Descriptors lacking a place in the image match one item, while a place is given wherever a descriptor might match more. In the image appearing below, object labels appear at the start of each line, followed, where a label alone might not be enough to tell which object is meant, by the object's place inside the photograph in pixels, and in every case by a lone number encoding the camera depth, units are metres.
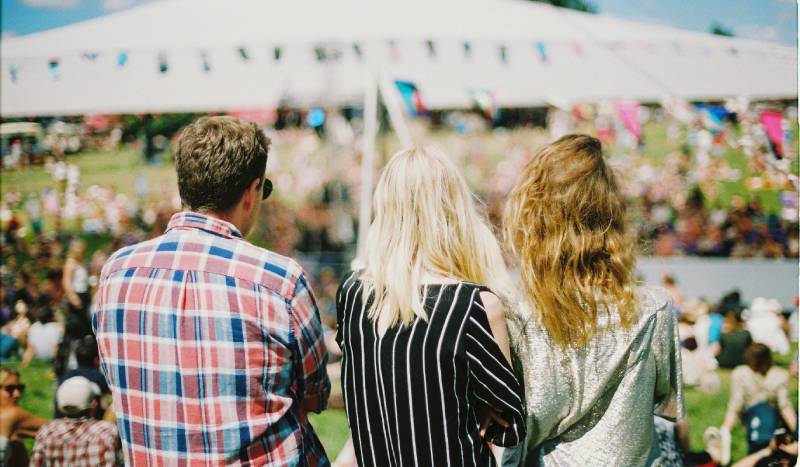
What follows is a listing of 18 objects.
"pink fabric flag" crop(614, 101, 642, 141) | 5.42
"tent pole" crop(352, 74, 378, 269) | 4.45
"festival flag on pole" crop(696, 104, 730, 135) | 4.75
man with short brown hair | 1.39
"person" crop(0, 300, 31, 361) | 5.05
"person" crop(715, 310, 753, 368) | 5.14
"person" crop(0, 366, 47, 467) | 2.86
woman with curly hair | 1.53
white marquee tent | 4.96
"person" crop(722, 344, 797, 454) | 3.47
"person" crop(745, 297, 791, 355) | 5.64
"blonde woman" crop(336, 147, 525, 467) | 1.46
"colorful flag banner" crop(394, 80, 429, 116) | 5.10
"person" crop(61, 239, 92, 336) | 5.13
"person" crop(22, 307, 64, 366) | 5.20
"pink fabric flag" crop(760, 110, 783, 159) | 3.78
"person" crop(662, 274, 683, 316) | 6.42
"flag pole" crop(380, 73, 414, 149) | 4.59
